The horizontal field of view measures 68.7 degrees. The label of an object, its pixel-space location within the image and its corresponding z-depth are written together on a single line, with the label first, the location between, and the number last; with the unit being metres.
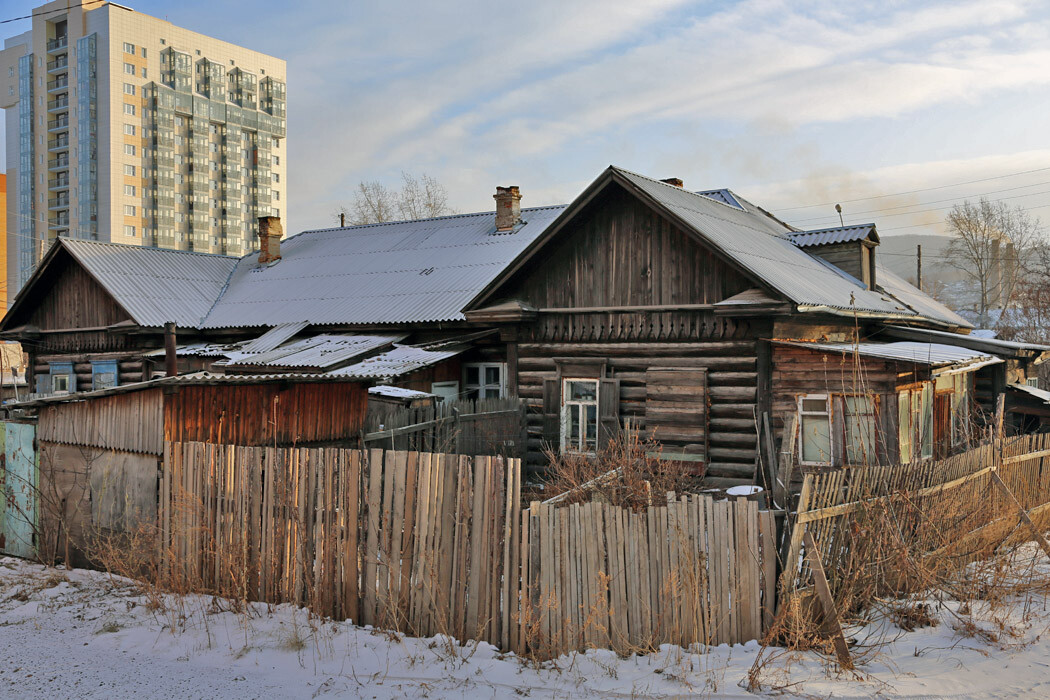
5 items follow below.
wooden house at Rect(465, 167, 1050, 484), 13.88
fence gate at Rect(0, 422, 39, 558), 10.52
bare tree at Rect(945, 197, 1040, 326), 59.22
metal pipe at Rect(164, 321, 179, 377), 13.39
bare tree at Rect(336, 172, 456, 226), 56.34
